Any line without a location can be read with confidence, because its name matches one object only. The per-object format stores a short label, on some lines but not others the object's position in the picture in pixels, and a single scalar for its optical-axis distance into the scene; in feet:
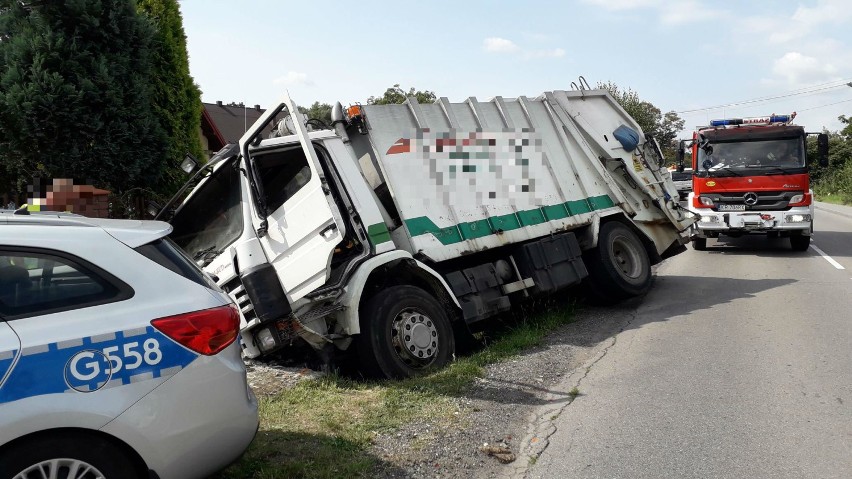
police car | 10.27
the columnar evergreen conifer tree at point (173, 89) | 32.19
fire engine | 47.37
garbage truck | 20.27
